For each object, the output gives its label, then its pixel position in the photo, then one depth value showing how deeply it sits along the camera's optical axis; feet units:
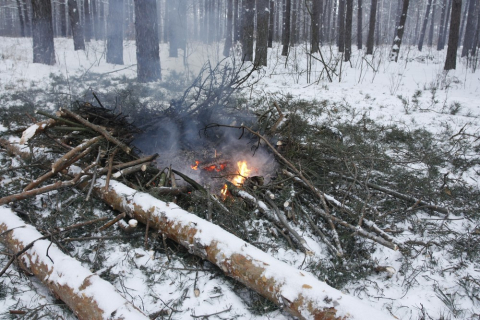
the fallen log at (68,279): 6.56
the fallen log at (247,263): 6.49
